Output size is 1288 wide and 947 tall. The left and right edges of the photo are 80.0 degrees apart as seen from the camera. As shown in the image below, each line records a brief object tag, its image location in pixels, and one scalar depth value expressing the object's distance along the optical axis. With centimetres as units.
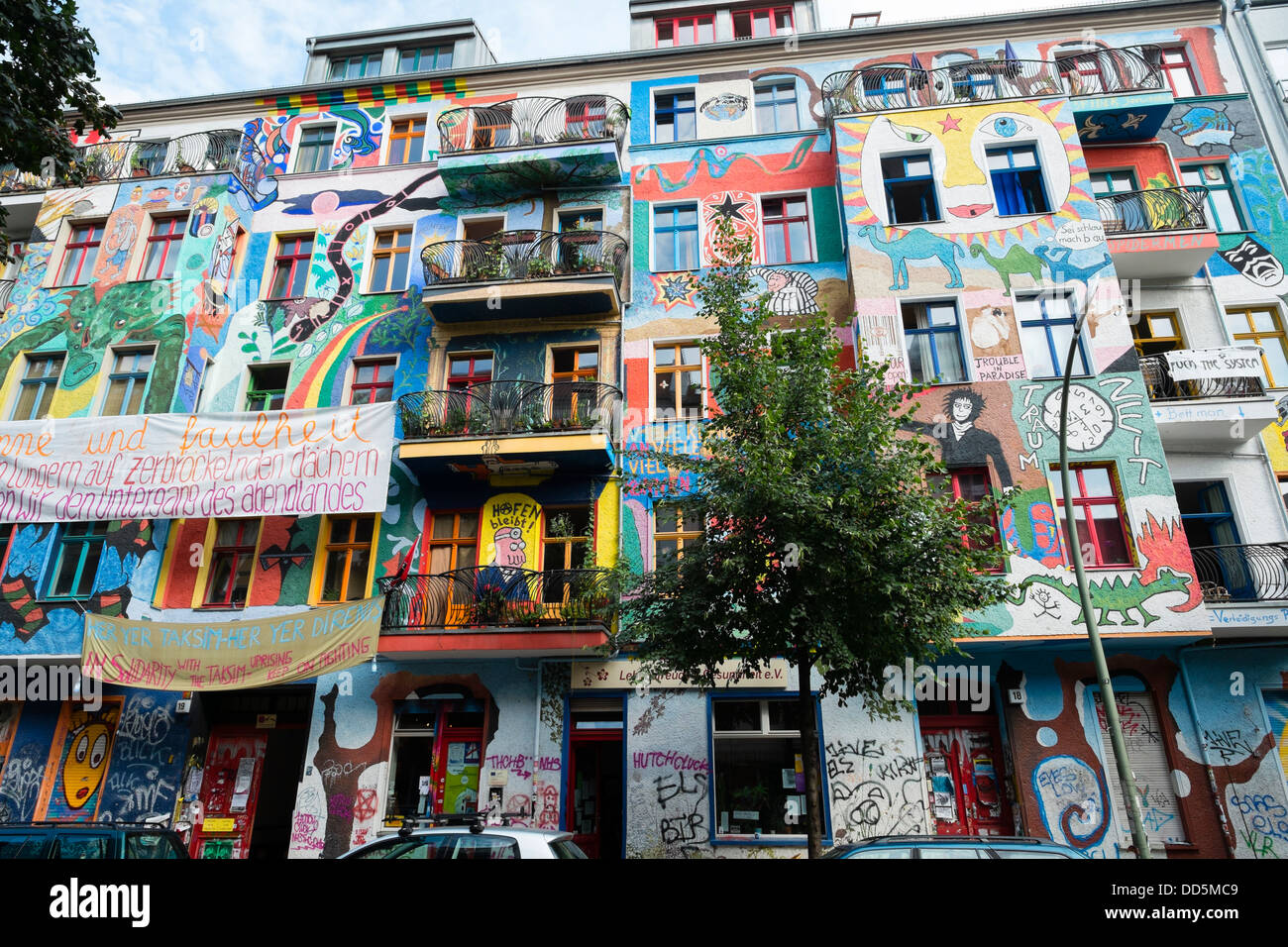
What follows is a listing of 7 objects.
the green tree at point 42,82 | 1089
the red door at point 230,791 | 1491
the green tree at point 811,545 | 1018
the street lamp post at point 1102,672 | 1007
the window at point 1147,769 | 1288
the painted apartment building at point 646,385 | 1362
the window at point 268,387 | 1833
